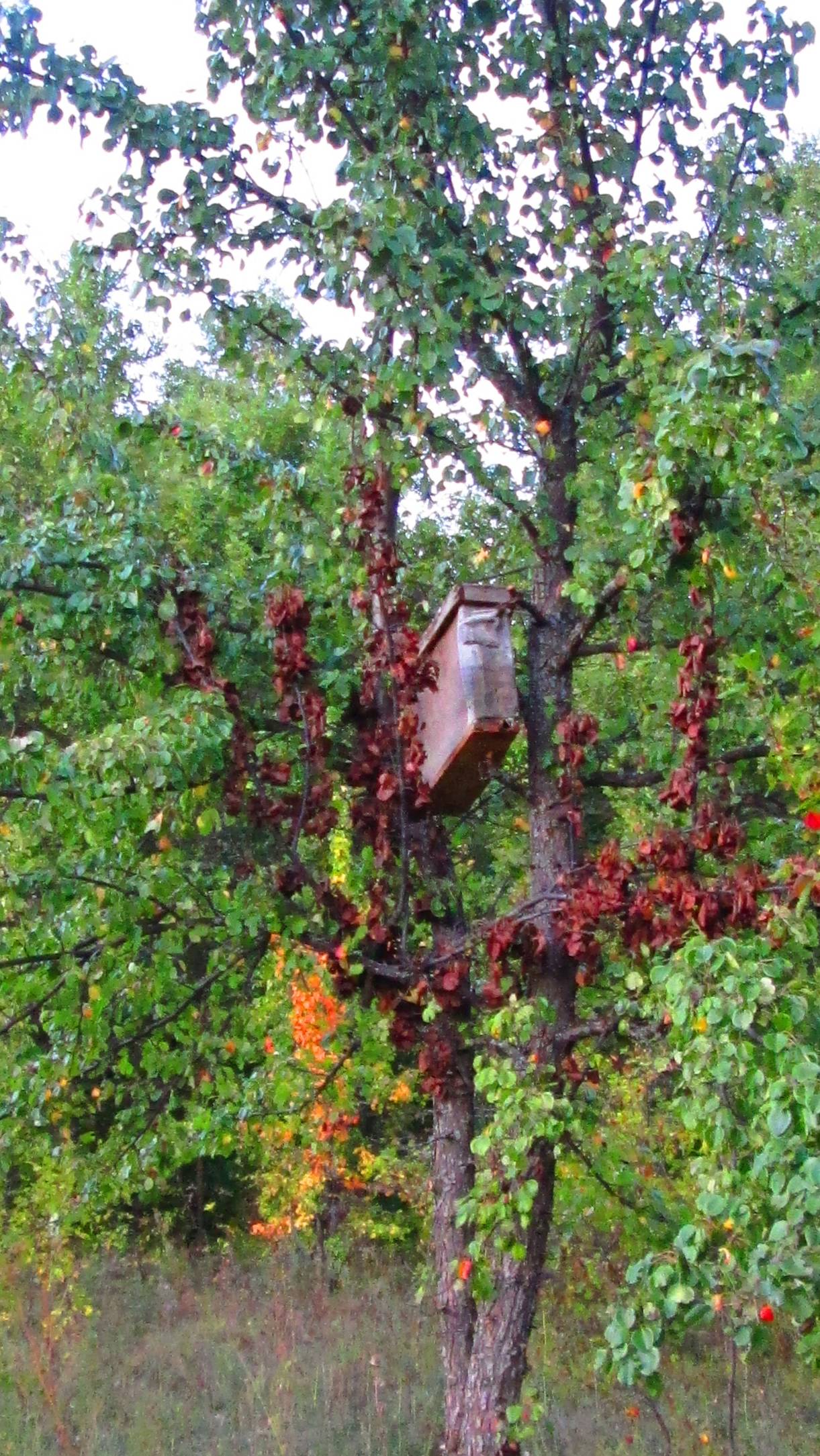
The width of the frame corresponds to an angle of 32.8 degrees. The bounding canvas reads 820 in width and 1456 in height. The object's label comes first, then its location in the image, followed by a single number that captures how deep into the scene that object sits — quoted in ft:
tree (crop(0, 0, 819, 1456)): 11.14
